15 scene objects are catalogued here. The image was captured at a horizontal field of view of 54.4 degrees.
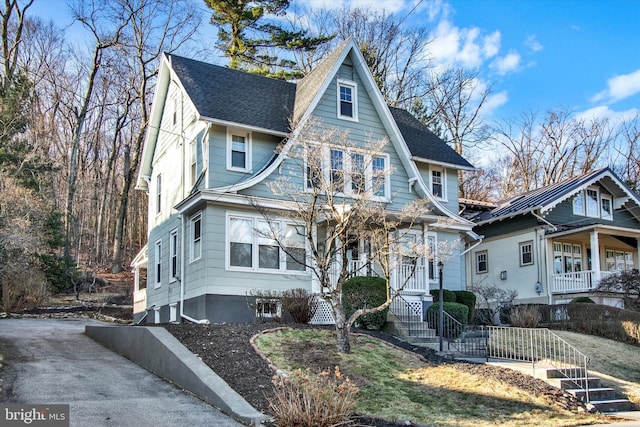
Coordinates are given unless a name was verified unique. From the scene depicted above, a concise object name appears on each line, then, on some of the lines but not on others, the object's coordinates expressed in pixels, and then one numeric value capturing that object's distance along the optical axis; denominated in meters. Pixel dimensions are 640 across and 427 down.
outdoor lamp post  15.55
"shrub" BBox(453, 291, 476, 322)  21.14
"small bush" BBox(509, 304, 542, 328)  19.45
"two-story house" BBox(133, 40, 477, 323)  17.38
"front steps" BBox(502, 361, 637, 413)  11.98
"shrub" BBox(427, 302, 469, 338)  17.59
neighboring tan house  25.73
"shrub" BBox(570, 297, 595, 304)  23.84
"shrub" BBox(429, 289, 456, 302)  20.67
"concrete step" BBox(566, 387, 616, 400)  12.02
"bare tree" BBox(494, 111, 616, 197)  41.94
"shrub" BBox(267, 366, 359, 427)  8.20
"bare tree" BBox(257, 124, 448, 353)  12.83
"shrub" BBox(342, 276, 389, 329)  16.41
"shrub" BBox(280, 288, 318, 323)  15.81
